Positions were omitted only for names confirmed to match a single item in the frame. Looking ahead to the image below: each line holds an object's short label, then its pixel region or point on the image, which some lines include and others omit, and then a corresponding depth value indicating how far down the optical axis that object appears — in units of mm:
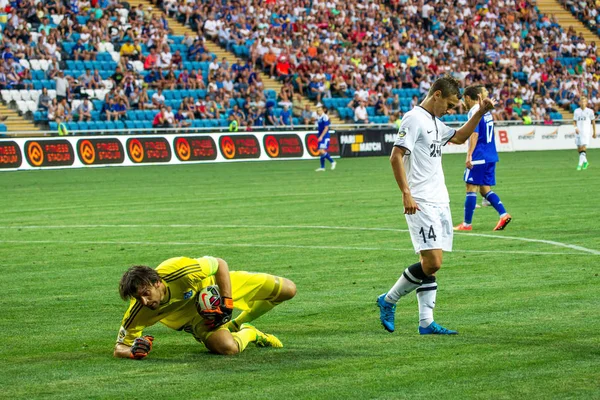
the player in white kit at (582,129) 60635
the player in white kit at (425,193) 15945
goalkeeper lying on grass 13713
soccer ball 14141
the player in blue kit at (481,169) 31300
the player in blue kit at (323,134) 62937
